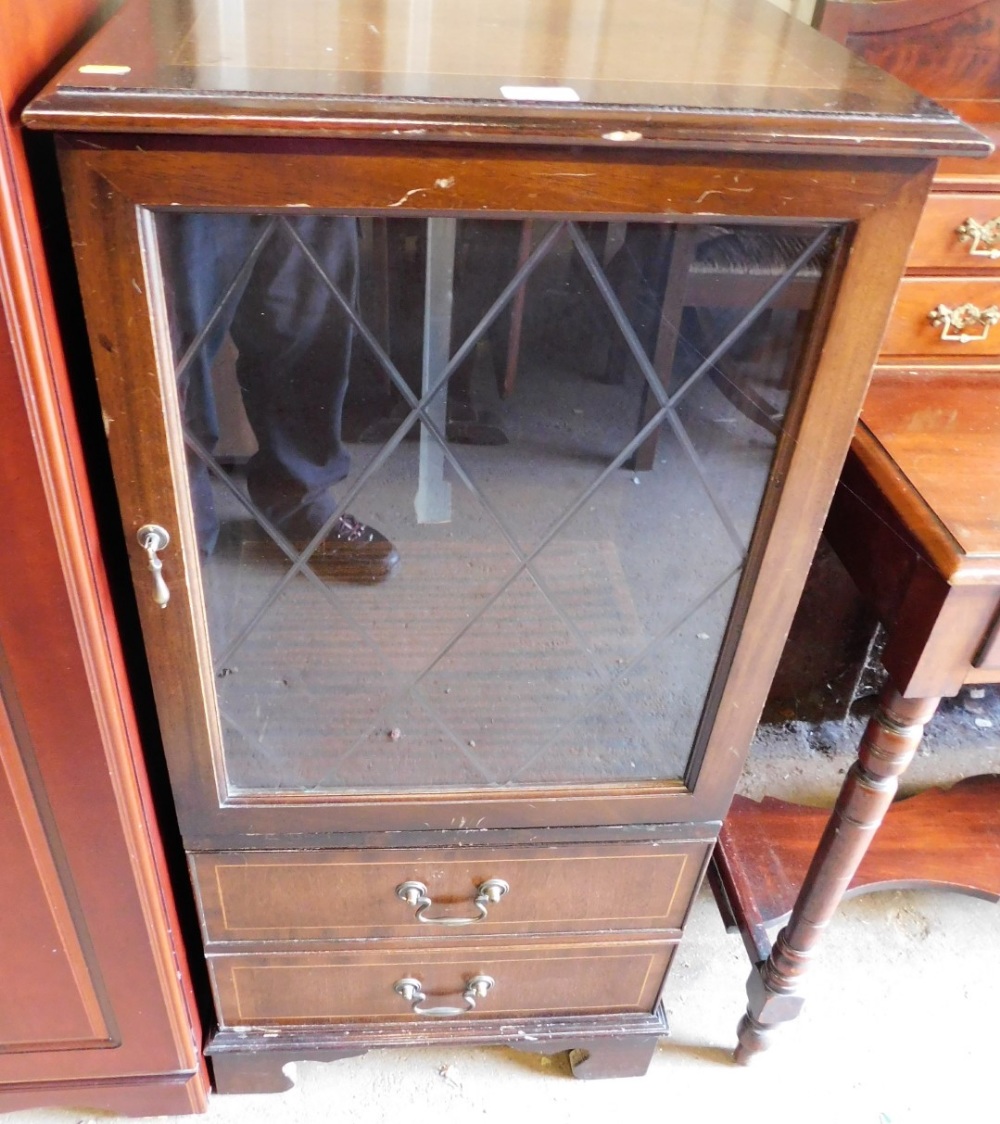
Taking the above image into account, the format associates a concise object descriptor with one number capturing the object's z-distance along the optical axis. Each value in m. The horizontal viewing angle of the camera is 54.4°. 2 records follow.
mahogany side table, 0.70
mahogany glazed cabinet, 0.53
